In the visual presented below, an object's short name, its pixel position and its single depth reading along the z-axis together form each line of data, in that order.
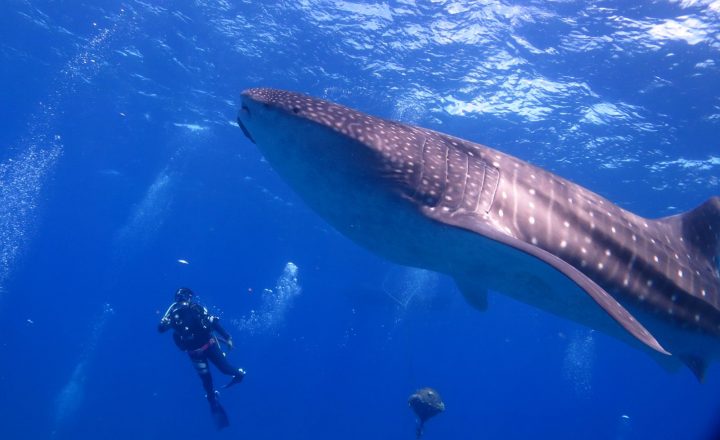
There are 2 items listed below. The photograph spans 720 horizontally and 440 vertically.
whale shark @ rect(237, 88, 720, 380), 4.46
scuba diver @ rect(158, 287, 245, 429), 11.33
